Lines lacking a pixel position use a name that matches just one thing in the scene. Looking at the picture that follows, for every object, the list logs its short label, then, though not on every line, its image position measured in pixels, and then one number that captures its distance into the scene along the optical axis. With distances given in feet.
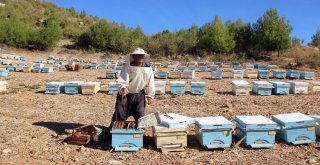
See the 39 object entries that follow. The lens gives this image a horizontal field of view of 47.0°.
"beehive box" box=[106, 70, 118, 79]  52.31
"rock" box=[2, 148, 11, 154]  17.68
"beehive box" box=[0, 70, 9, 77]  51.65
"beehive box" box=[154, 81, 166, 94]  37.06
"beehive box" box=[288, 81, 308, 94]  37.83
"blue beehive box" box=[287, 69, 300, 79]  53.62
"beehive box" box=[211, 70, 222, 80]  52.06
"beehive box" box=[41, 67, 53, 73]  58.84
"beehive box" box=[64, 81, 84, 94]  36.88
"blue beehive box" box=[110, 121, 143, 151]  17.89
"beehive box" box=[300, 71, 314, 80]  52.70
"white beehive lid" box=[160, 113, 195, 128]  17.99
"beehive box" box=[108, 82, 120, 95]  37.11
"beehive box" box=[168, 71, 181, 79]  52.42
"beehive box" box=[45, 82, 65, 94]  36.96
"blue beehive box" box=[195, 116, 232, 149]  18.02
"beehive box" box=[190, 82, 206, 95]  37.47
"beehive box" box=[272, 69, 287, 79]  53.67
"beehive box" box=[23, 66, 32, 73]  59.11
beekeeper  19.21
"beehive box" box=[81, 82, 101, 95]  36.68
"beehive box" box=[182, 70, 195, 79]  52.47
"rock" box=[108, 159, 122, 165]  16.74
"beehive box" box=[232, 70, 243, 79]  52.74
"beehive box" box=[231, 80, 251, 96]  36.83
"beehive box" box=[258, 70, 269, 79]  53.11
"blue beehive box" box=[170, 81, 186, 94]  37.45
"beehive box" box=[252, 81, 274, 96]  36.70
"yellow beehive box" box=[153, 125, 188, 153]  17.94
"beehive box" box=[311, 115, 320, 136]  20.43
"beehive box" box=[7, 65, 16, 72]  59.11
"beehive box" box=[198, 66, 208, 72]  62.69
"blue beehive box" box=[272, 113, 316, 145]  18.80
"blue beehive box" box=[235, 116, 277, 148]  18.22
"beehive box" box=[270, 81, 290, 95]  37.04
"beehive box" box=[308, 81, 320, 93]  39.50
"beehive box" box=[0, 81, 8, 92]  37.55
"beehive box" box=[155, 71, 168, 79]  51.98
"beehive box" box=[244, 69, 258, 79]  53.83
